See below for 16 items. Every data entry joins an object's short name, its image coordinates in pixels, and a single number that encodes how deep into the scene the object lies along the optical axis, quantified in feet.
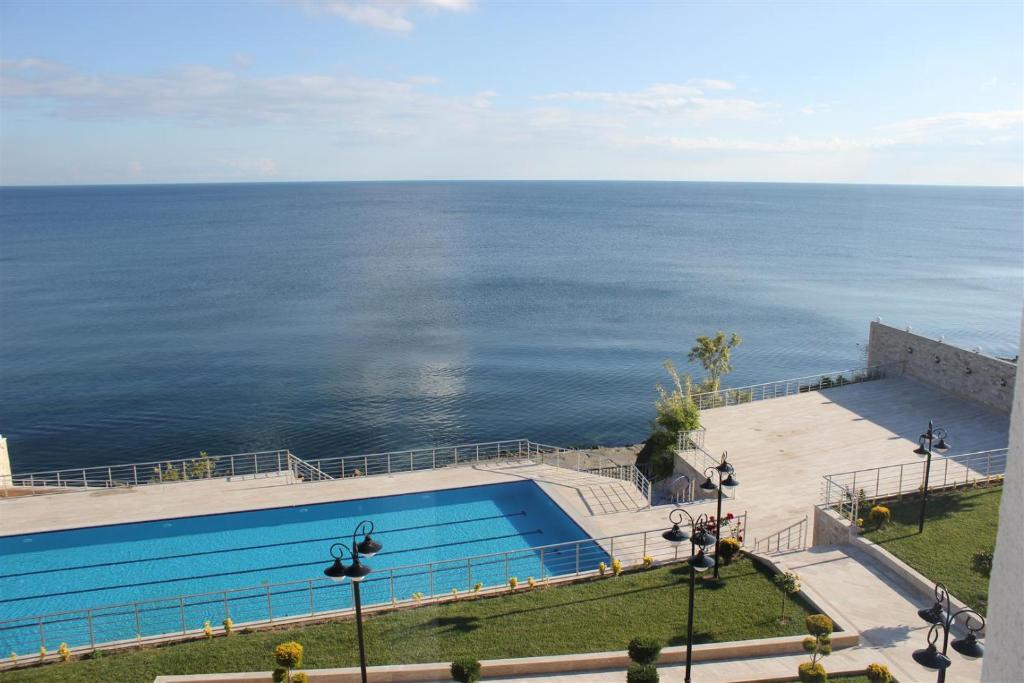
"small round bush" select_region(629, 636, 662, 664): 39.04
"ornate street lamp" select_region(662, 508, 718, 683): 35.73
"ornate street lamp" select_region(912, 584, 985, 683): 27.20
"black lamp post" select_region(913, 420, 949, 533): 50.48
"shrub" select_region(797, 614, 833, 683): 36.06
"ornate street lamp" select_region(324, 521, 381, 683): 30.52
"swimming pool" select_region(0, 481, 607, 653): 54.85
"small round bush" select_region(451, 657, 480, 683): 37.76
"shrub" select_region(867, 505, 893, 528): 55.16
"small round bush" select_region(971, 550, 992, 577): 46.24
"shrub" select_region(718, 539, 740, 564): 52.08
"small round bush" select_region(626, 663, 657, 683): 36.19
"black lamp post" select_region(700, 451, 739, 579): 44.88
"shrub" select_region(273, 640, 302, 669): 37.58
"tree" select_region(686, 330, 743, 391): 113.09
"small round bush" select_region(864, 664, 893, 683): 35.58
